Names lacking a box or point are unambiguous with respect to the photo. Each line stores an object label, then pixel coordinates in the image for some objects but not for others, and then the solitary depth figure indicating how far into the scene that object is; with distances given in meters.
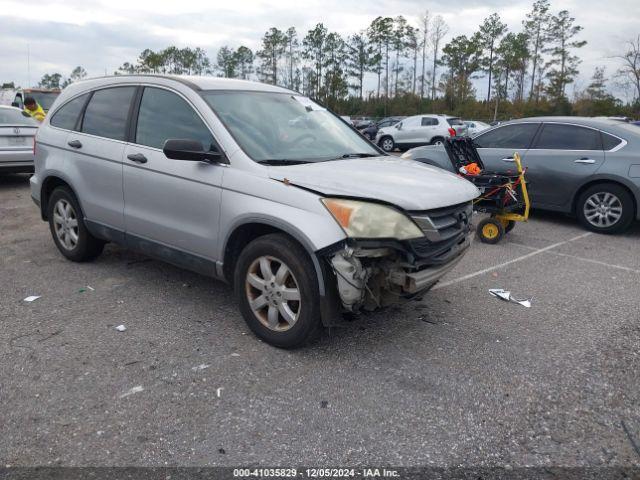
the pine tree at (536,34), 57.12
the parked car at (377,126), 30.69
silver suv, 3.40
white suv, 24.72
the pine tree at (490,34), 61.08
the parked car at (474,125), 26.45
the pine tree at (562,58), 55.50
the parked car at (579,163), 7.50
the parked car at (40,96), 17.81
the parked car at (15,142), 10.09
